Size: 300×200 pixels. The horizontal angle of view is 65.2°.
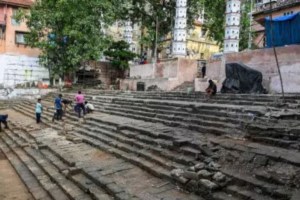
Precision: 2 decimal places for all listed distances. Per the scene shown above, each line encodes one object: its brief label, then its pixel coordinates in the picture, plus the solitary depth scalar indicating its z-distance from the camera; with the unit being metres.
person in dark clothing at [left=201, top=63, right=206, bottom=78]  15.04
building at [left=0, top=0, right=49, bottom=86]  20.88
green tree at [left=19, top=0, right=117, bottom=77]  17.83
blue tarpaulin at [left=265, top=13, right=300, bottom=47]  10.72
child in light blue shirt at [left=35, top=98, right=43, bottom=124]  11.11
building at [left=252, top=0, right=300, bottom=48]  15.58
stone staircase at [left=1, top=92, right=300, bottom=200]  4.02
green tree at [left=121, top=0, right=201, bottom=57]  22.22
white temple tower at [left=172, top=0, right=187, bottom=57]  17.48
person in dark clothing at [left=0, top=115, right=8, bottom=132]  10.87
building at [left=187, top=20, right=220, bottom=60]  26.59
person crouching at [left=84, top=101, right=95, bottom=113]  11.14
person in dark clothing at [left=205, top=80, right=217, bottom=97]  10.05
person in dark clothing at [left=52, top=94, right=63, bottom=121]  10.91
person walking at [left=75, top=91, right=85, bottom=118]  10.52
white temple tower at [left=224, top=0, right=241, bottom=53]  14.33
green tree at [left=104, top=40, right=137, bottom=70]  20.38
